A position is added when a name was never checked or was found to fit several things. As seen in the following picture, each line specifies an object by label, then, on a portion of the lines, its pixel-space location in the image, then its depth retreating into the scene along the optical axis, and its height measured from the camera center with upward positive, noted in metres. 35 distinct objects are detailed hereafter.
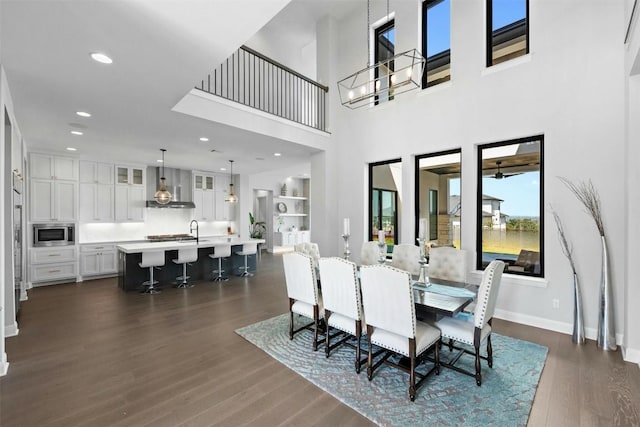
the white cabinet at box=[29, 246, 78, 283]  5.66 -1.04
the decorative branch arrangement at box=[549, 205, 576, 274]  3.43 -0.36
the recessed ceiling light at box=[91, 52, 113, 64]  2.46 +1.35
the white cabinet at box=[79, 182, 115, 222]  6.54 +0.23
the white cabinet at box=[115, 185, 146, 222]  7.07 +0.24
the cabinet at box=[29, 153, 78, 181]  5.80 +0.95
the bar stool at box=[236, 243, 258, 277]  6.86 -0.94
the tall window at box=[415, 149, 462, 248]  4.63 +0.29
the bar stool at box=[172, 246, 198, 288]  5.66 -0.90
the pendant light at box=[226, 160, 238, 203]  7.56 +0.40
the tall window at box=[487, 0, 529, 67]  4.02 +2.61
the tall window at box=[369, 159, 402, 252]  5.43 +0.24
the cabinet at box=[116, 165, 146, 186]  7.11 +0.96
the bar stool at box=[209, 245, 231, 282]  6.29 -0.91
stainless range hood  7.84 +0.76
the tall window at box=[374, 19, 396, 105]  5.62 +3.39
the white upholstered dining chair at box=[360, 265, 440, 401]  2.25 -0.87
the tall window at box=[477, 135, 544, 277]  3.87 +0.09
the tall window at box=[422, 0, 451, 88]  4.75 +2.90
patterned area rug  2.09 -1.48
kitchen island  5.52 -1.15
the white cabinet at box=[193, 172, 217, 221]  8.68 +0.50
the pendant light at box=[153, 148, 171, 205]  6.01 +0.37
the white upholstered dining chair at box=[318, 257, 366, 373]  2.63 -0.82
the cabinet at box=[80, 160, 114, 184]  6.52 +0.94
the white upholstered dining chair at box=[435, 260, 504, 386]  2.41 -1.01
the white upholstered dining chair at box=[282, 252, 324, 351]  3.04 -0.83
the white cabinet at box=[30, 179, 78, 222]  5.77 +0.26
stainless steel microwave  5.74 -0.45
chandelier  3.29 +2.41
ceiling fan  4.10 +0.54
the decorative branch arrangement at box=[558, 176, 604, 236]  3.24 +0.16
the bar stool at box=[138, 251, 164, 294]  5.23 -0.91
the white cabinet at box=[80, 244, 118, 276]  6.27 -1.05
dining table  2.42 -0.79
